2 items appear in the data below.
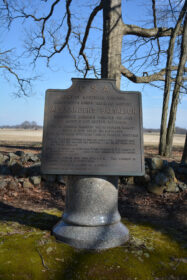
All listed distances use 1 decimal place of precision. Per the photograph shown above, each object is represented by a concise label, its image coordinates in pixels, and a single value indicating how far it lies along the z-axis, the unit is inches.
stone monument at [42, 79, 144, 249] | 147.0
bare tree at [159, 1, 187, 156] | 514.9
